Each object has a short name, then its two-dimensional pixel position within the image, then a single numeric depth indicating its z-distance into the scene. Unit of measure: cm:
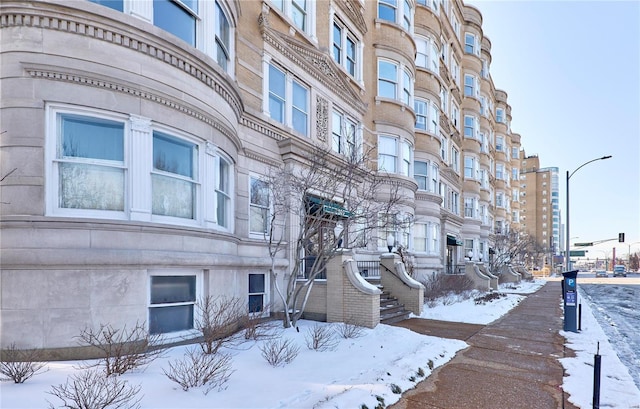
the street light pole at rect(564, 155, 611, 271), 1851
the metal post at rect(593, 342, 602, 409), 523
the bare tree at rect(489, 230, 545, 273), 3278
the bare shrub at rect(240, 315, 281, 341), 778
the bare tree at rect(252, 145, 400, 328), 938
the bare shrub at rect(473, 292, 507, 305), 1675
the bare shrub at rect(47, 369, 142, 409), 416
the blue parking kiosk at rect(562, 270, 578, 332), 1095
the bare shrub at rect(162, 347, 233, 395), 514
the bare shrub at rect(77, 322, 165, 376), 536
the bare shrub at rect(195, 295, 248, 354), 651
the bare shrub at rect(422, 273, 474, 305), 1632
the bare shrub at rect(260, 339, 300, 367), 635
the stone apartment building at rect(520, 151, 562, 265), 12269
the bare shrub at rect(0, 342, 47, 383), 493
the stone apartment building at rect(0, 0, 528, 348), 614
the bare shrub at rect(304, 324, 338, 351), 763
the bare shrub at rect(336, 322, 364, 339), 876
